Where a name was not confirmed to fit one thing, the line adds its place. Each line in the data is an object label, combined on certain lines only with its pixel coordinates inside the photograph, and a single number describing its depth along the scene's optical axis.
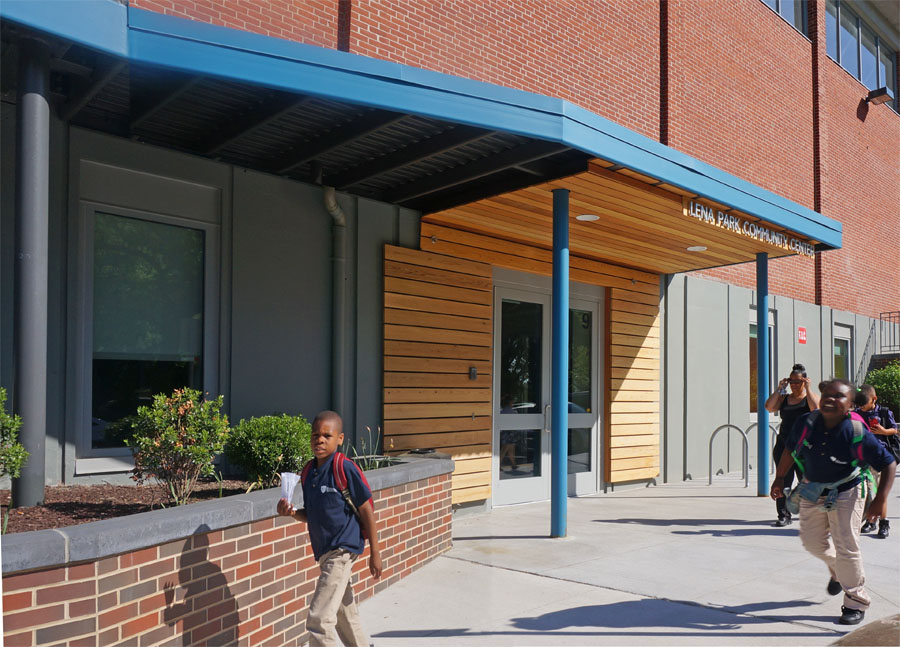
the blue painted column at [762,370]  10.85
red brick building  5.89
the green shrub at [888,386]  17.70
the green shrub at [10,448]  4.18
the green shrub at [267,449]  5.83
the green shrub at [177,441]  4.81
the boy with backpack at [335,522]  4.02
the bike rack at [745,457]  11.98
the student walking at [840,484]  5.22
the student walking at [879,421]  7.90
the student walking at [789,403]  8.13
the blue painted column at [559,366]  7.68
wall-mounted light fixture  19.69
